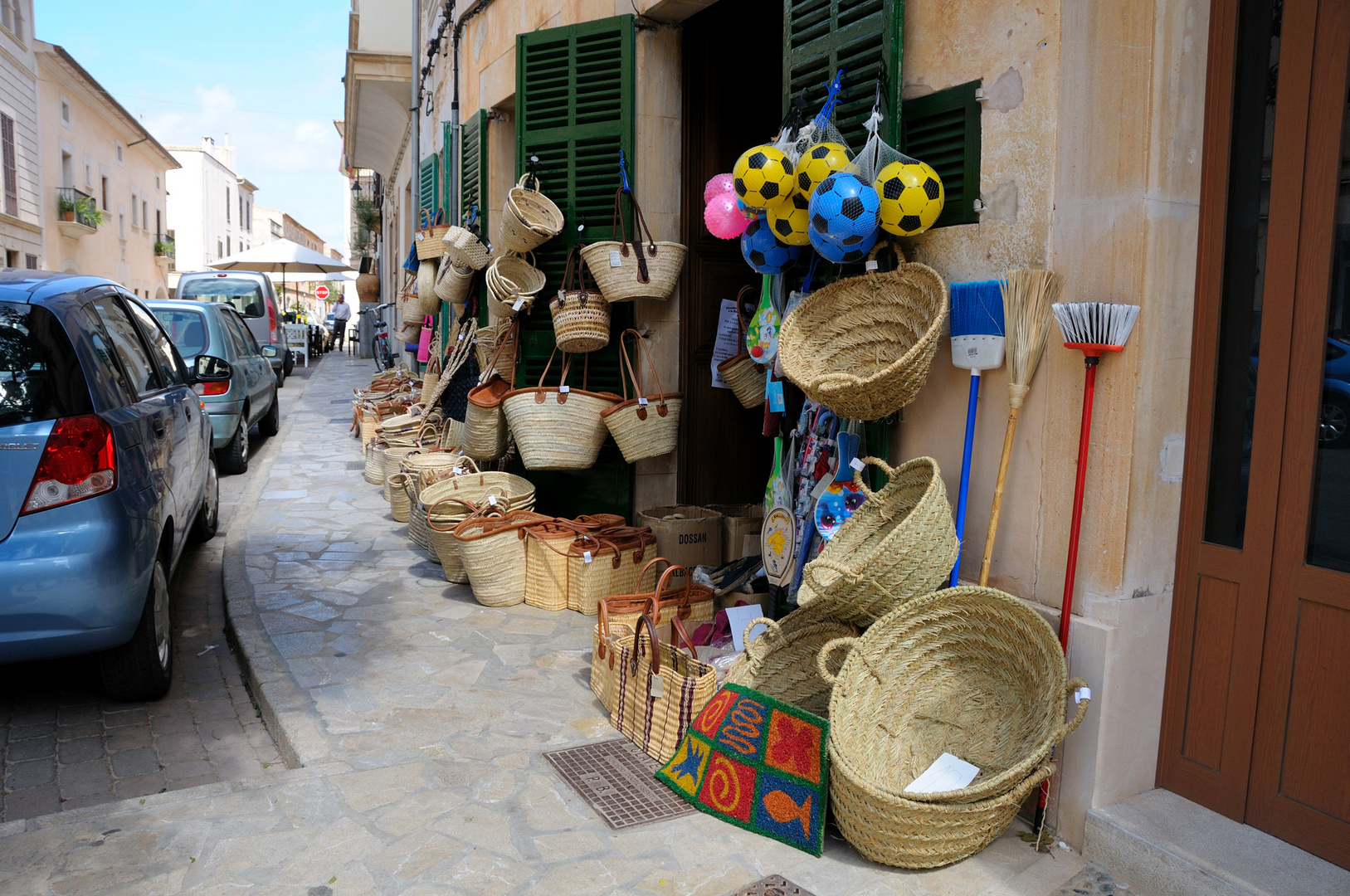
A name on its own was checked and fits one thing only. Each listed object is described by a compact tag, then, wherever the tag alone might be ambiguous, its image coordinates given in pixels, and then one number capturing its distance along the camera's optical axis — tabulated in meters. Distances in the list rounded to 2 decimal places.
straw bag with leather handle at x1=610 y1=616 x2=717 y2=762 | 3.43
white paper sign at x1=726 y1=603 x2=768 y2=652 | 4.47
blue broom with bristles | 3.17
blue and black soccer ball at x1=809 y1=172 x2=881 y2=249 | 3.38
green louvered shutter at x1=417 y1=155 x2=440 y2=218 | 9.95
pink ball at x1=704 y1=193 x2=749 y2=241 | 4.46
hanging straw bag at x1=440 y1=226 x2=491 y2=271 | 7.23
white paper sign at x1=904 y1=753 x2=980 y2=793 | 2.94
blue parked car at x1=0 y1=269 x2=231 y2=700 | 3.38
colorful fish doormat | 2.88
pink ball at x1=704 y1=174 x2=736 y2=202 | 4.53
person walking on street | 31.94
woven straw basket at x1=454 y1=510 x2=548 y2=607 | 5.26
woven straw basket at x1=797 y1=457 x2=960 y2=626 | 2.95
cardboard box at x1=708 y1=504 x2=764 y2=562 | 5.66
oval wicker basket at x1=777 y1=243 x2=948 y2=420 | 3.22
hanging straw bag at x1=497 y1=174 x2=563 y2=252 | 5.87
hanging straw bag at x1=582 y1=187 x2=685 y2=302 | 5.45
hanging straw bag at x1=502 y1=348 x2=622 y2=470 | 5.59
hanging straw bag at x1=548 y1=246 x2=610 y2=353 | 5.62
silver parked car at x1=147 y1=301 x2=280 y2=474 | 9.28
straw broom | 3.01
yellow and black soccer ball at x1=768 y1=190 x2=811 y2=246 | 3.78
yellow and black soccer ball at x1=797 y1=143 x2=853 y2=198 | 3.54
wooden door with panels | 2.58
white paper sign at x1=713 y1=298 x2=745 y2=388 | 5.50
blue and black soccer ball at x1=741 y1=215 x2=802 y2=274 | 4.13
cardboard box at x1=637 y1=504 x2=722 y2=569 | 5.48
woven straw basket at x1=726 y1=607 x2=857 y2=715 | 3.48
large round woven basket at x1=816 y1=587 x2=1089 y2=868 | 2.71
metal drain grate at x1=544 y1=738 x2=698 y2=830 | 3.12
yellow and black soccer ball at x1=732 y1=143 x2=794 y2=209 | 3.73
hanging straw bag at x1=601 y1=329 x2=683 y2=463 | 5.51
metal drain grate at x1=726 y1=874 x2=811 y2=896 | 2.68
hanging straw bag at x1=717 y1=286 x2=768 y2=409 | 5.23
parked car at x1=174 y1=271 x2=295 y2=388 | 14.99
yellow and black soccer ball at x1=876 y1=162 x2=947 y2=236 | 3.29
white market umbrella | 22.72
